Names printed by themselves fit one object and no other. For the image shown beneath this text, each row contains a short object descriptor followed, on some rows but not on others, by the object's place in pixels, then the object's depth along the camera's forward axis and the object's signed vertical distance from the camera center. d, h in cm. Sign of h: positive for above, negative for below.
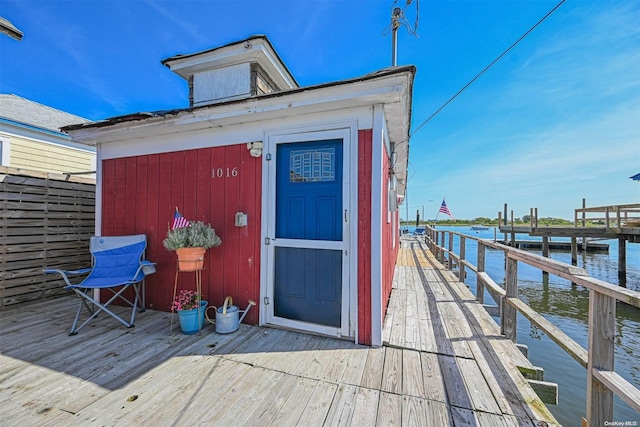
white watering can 260 -110
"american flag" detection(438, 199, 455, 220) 1333 +46
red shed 242 +29
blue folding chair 289 -61
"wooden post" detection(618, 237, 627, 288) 989 -172
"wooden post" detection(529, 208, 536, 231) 1334 -16
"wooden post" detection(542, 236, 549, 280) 1325 -141
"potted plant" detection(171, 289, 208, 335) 259 -105
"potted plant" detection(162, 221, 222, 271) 260 -33
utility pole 384 +288
